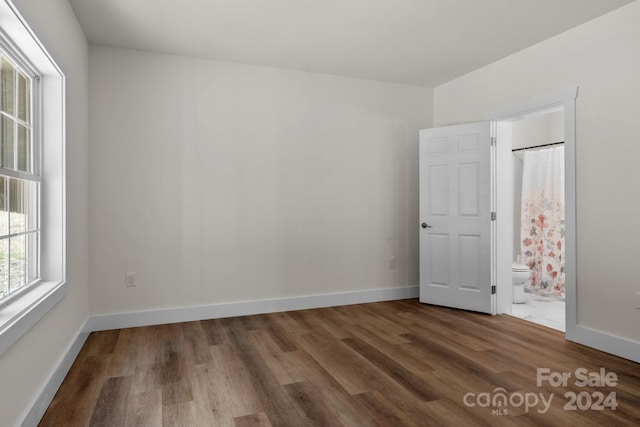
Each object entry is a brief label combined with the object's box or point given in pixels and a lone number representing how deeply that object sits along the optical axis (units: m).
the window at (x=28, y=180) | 1.97
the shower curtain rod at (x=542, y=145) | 5.27
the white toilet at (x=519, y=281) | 4.73
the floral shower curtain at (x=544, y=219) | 5.17
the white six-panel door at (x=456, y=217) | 4.18
